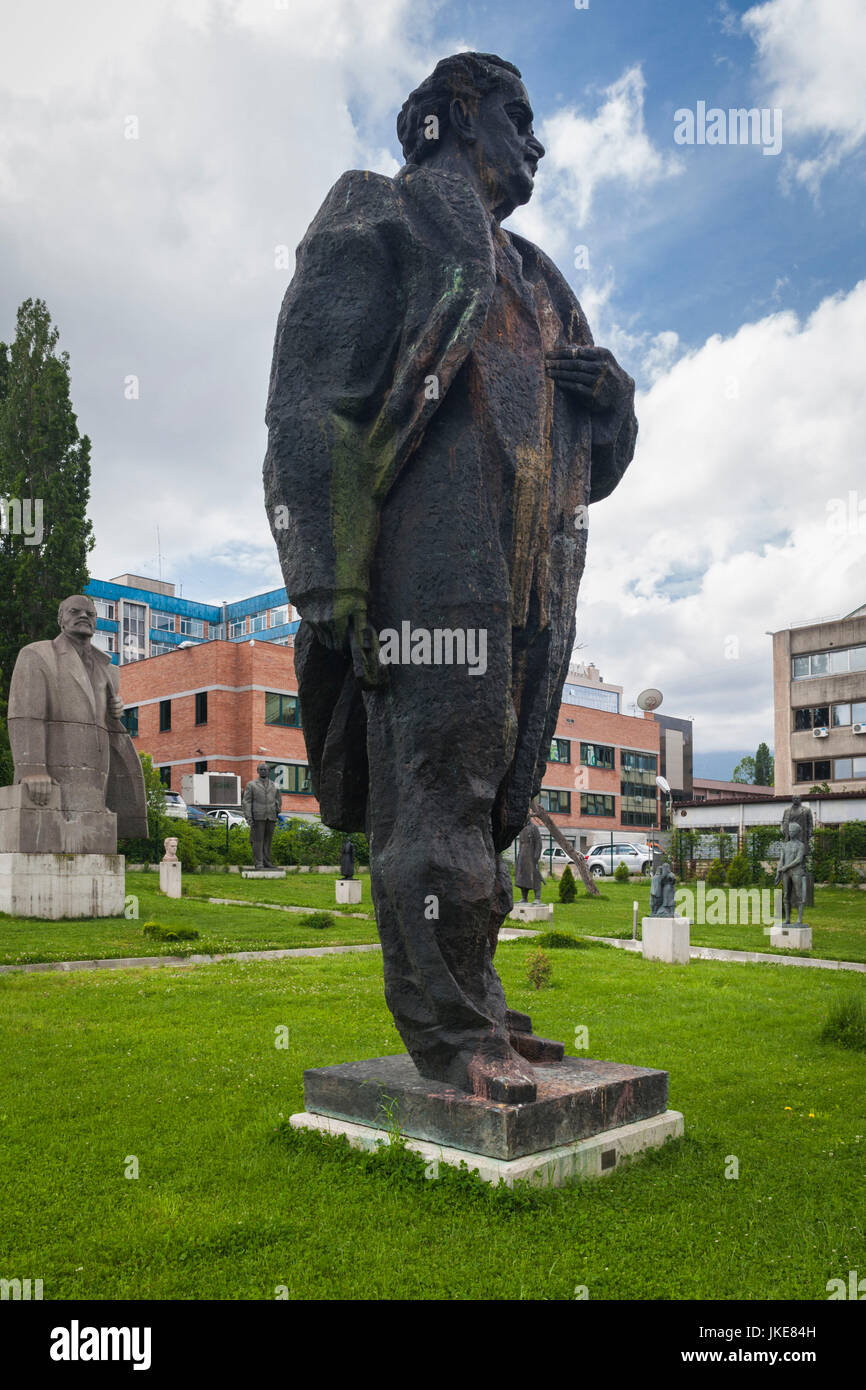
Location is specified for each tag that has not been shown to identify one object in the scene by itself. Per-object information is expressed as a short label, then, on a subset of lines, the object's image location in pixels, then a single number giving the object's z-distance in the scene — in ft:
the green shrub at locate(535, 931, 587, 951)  42.70
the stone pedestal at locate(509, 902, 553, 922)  60.39
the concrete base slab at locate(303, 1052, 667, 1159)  10.81
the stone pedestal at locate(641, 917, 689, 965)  40.14
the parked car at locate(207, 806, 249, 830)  120.80
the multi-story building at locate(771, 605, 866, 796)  156.46
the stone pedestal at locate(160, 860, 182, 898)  58.89
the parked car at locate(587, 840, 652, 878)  133.69
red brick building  138.72
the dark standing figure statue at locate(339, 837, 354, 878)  68.81
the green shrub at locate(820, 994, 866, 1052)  19.39
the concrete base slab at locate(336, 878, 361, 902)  63.87
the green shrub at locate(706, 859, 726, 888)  100.99
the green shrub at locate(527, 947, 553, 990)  27.22
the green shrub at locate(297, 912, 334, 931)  47.39
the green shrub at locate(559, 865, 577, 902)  78.43
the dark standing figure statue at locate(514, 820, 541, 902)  65.51
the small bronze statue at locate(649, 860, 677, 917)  45.32
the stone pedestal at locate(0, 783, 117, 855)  42.86
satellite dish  103.82
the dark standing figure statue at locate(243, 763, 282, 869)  85.25
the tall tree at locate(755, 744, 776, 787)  296.92
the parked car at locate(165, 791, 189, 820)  114.81
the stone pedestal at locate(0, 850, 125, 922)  42.63
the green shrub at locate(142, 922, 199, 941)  36.22
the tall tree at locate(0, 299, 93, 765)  83.61
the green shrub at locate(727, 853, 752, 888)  98.53
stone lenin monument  42.98
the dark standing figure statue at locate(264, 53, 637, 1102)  11.73
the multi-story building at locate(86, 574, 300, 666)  225.56
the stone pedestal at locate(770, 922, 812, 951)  47.96
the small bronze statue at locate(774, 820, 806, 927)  54.29
